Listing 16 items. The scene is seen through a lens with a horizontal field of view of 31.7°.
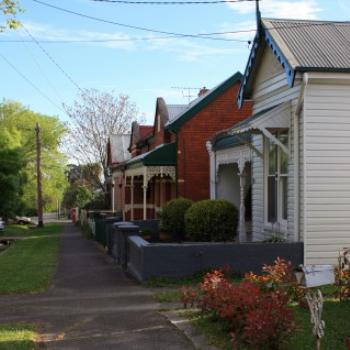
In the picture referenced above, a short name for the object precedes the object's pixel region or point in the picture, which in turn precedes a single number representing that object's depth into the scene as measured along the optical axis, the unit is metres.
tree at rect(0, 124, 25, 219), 39.25
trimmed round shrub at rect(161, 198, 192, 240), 18.25
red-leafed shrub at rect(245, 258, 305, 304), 8.27
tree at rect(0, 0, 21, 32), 11.03
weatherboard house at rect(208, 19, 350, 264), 11.93
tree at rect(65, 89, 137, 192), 47.56
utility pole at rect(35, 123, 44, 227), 47.69
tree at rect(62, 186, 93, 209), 73.46
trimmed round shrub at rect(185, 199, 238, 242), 14.62
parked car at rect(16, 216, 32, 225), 61.71
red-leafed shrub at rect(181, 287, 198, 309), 8.56
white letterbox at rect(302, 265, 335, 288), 8.23
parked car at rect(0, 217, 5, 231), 38.16
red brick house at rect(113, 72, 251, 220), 22.69
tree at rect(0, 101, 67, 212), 62.81
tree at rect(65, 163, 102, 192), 49.28
